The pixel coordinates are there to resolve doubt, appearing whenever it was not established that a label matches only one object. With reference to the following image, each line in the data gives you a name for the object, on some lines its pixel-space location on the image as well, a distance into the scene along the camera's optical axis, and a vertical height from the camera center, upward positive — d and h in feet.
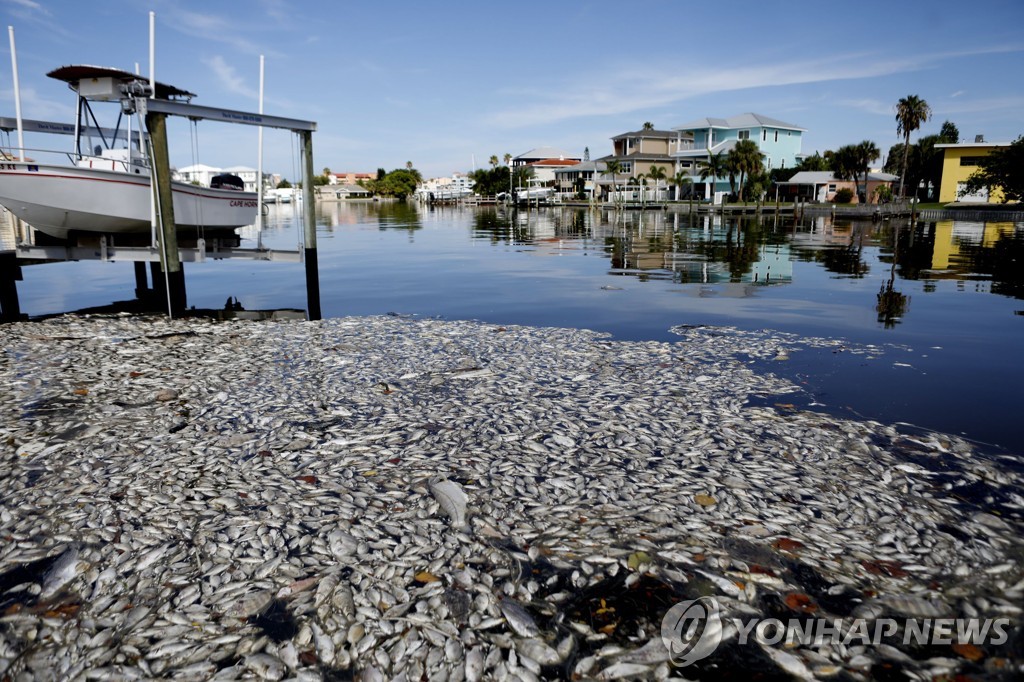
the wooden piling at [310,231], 62.95 +0.32
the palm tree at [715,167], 299.79 +34.90
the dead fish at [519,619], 16.19 -10.03
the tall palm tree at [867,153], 294.87 +42.09
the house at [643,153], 365.81 +52.06
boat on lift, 56.65 +4.07
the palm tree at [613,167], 335.88 +38.73
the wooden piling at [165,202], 54.39 +2.66
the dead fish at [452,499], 21.33 -9.40
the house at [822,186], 315.78 +29.10
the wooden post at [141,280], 74.95 -5.77
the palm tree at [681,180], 324.82 +31.43
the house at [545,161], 519.19 +65.02
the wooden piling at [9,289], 60.49 -5.78
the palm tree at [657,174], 334.75 +34.83
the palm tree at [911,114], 274.98 +56.72
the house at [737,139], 335.88 +55.14
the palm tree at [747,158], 283.38 +37.31
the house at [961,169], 247.70 +30.57
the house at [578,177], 415.85 +42.73
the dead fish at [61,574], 17.46 -9.89
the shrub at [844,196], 322.36 +23.63
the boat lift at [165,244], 54.44 -1.17
